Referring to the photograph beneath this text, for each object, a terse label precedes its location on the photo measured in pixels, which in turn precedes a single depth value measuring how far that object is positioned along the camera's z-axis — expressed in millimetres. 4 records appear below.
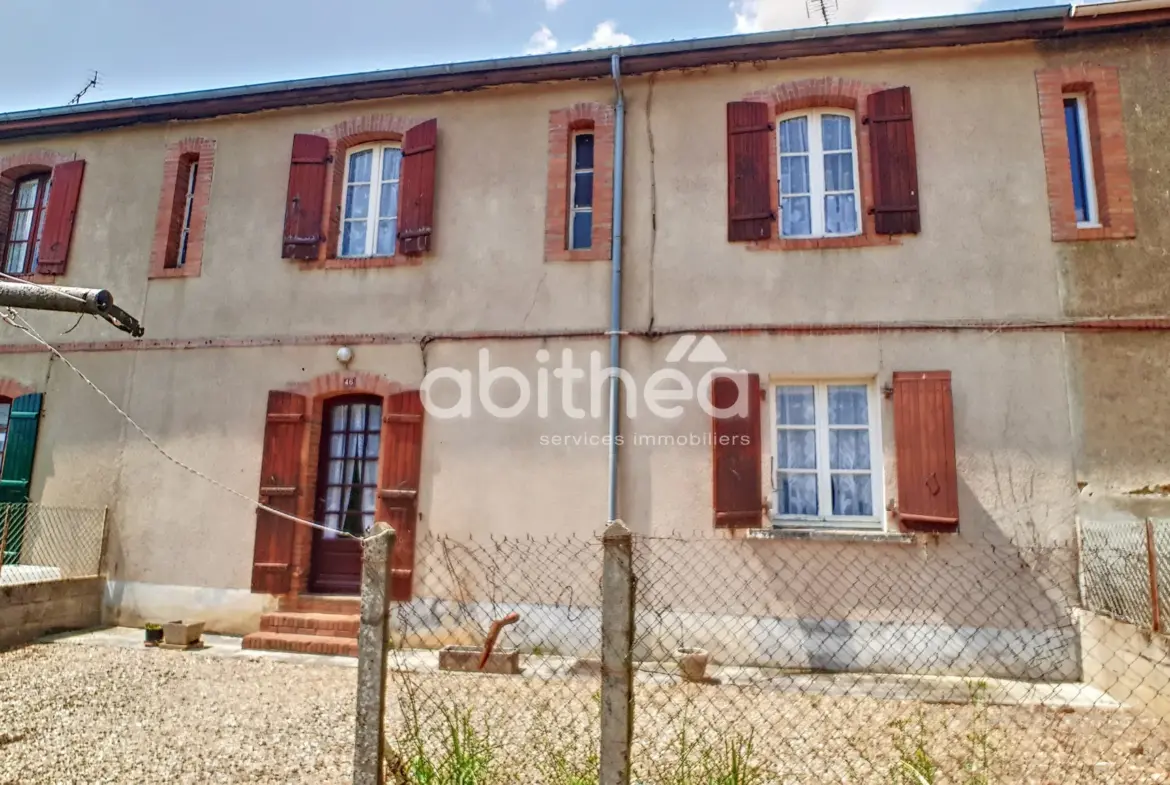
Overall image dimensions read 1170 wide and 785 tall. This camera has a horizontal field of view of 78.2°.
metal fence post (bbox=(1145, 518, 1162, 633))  5051
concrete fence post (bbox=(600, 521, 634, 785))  2787
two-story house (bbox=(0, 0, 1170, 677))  6777
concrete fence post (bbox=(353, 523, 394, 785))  2986
